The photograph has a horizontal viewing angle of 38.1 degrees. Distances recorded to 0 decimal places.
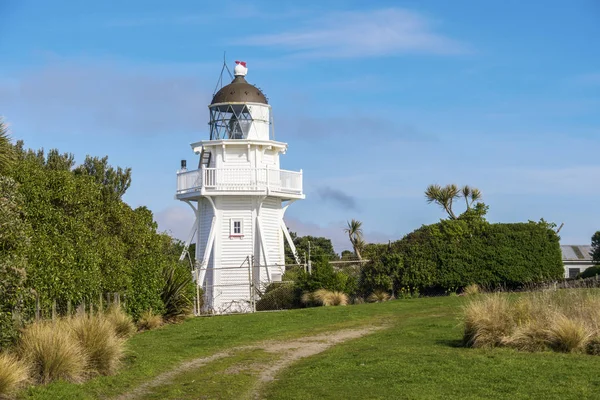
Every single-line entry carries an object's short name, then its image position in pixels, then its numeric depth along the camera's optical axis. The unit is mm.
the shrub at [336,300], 34094
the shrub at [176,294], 30109
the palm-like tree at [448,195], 48250
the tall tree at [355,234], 54188
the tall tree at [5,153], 17123
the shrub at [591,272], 45359
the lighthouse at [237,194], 42812
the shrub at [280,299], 36041
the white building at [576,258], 77062
